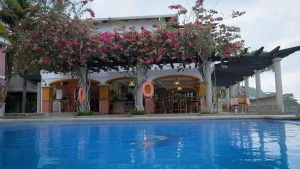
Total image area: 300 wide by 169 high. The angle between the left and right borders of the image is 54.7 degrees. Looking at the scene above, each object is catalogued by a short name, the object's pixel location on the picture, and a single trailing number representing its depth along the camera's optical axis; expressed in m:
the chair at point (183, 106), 20.05
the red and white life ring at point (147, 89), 16.59
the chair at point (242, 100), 18.66
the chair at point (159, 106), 20.16
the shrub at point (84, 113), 16.39
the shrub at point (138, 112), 15.85
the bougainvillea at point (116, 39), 15.12
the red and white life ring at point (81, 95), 17.08
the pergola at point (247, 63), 16.01
